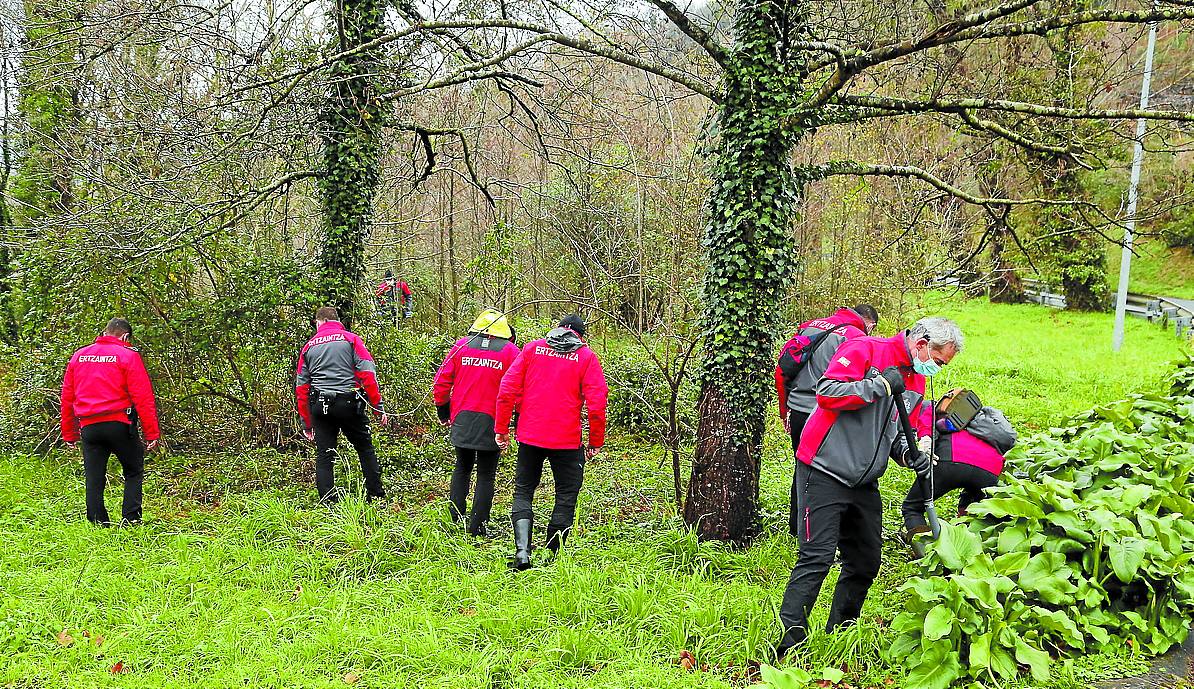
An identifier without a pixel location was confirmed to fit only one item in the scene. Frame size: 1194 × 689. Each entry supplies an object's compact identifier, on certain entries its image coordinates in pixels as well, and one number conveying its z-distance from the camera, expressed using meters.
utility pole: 10.89
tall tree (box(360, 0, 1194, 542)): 5.19
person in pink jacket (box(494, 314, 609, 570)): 5.57
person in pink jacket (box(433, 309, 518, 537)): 6.10
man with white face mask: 3.93
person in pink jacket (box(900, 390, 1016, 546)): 5.02
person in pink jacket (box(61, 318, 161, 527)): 6.23
